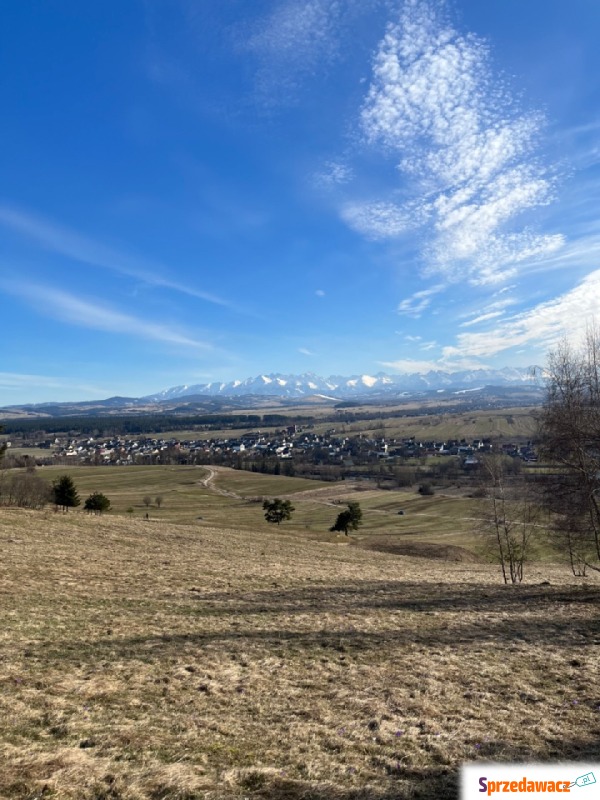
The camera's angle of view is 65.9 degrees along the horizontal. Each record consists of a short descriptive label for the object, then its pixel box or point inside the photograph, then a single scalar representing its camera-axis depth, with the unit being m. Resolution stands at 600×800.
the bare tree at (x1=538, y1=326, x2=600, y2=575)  18.67
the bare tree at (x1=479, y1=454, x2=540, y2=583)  31.20
